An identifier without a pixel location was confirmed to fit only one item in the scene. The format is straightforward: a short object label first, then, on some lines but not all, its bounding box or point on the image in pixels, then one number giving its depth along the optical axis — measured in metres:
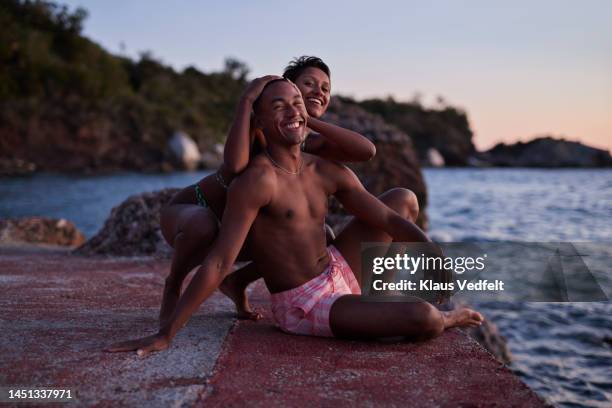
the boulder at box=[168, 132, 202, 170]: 41.09
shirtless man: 2.83
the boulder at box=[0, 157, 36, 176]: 31.16
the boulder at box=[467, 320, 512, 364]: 5.66
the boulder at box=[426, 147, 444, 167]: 66.12
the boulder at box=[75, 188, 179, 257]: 6.20
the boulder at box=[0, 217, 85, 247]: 7.53
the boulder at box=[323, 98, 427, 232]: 10.55
